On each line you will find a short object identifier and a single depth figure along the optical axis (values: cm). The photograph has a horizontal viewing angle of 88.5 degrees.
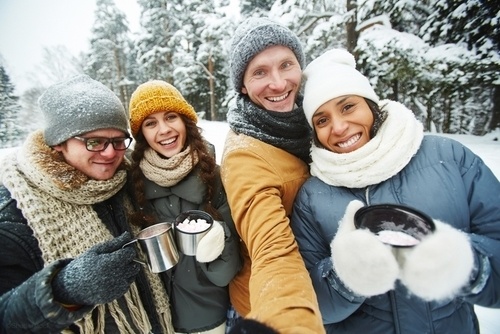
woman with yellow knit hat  67
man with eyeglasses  43
